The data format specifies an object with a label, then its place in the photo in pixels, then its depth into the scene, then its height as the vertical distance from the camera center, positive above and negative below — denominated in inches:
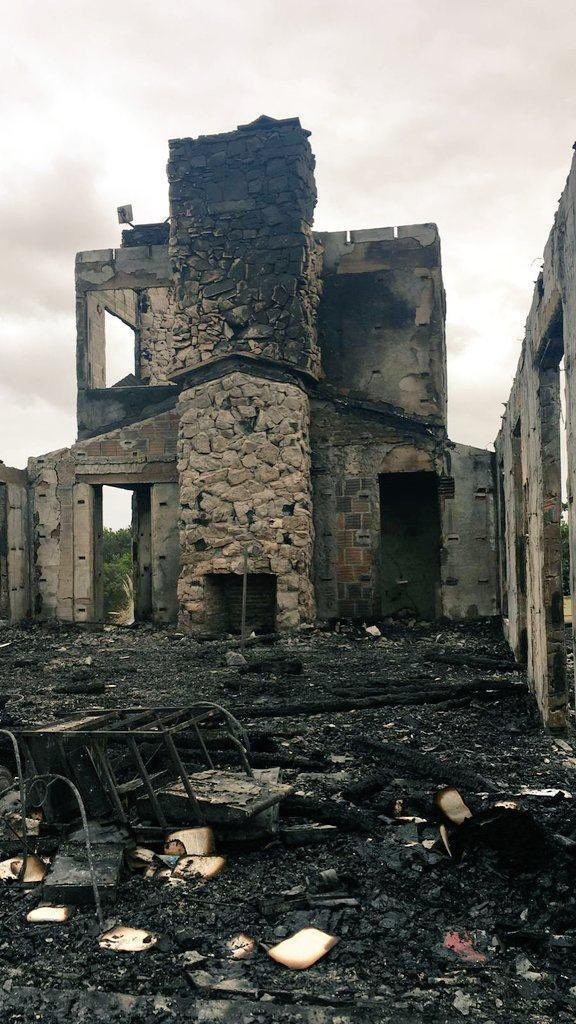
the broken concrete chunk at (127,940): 136.8 -66.5
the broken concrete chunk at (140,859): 168.1 -64.4
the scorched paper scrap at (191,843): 173.5 -62.6
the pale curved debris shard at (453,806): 172.9 -56.2
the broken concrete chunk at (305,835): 178.7 -63.0
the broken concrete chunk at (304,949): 131.0 -66.2
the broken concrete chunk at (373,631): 547.2 -54.8
